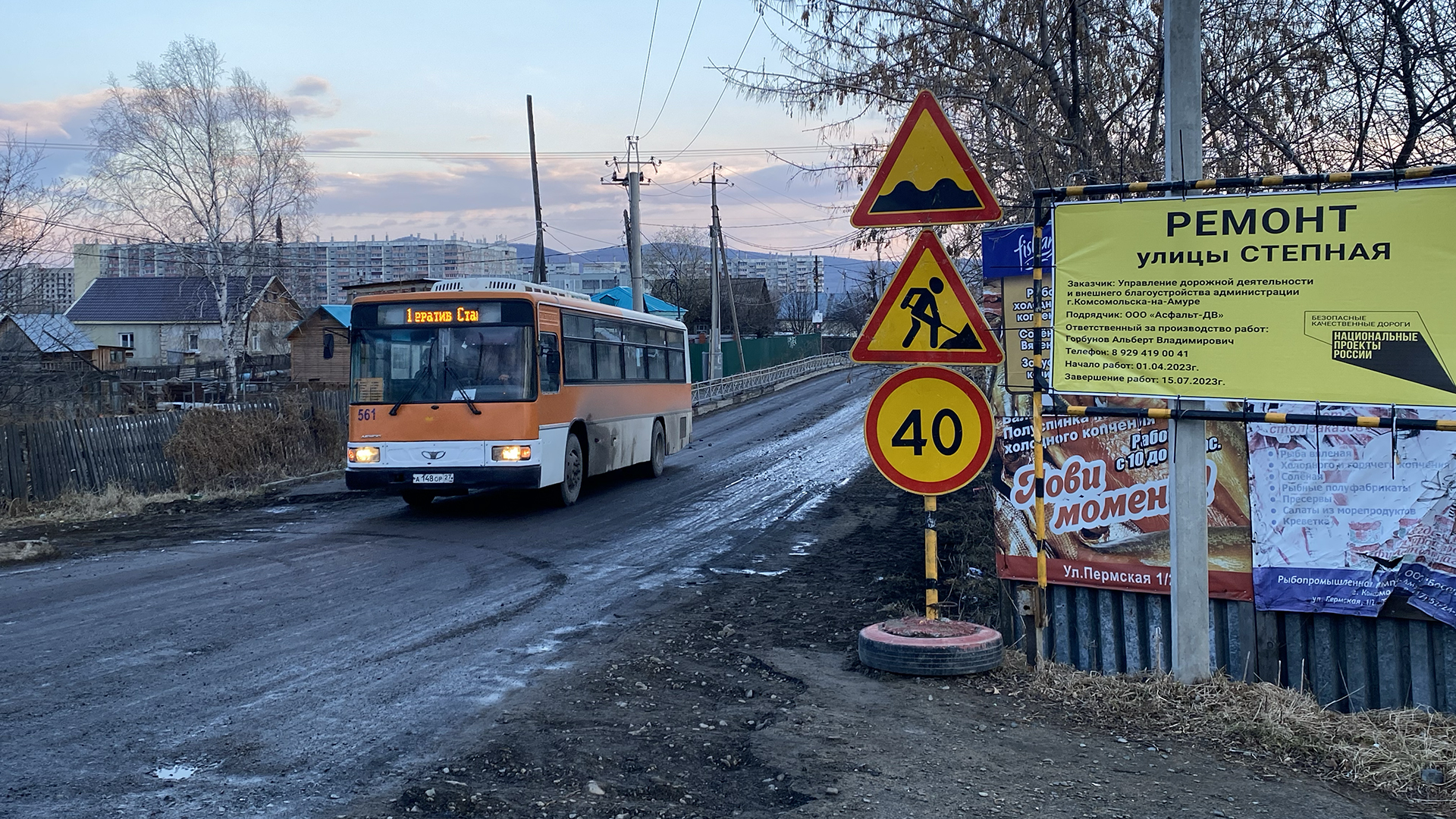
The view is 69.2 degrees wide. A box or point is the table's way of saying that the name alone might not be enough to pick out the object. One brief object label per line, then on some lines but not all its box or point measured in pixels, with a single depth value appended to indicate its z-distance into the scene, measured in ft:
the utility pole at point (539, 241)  126.93
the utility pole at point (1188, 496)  17.97
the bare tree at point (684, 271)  253.85
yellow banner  16.66
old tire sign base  19.22
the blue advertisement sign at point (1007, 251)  24.39
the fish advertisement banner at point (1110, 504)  18.60
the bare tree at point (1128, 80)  29.01
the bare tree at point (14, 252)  66.78
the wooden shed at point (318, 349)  183.83
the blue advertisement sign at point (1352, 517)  17.07
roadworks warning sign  19.65
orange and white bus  43.37
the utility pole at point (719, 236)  165.89
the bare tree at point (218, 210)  137.49
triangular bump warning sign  19.60
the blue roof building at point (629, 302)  154.99
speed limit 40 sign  19.65
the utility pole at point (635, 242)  122.72
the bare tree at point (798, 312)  285.84
